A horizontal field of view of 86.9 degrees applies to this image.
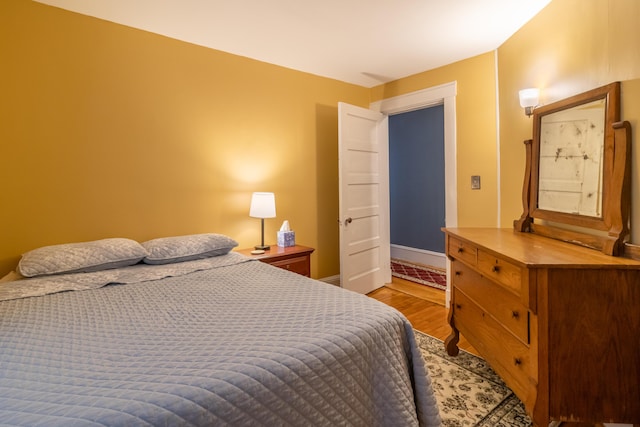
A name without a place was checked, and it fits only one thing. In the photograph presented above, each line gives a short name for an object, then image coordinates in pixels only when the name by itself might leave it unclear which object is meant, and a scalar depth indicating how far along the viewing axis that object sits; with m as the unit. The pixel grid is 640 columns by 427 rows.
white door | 3.49
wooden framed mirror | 1.56
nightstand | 2.77
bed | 0.83
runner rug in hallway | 4.20
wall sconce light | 2.26
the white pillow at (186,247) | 2.23
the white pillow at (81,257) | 1.87
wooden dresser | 1.38
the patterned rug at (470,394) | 1.72
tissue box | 3.10
